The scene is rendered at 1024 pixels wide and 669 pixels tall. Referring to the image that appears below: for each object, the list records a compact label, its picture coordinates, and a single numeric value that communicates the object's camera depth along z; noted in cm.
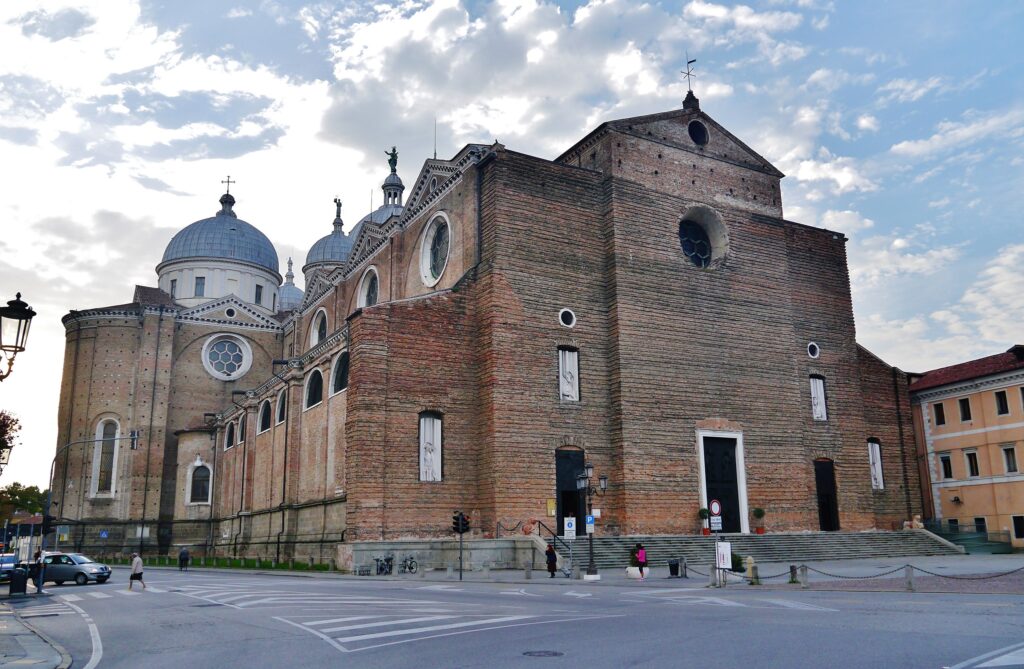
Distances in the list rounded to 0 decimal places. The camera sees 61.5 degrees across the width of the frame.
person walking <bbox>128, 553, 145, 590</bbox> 2353
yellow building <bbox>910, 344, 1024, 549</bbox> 3616
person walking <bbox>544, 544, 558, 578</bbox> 2508
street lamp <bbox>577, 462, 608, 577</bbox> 2578
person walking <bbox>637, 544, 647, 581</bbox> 2382
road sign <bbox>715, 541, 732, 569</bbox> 2098
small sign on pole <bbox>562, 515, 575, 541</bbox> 2726
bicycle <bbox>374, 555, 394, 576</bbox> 2734
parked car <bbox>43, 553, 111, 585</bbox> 2753
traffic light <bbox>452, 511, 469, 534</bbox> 2613
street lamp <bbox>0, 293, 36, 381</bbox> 1137
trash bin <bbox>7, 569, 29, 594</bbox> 2233
